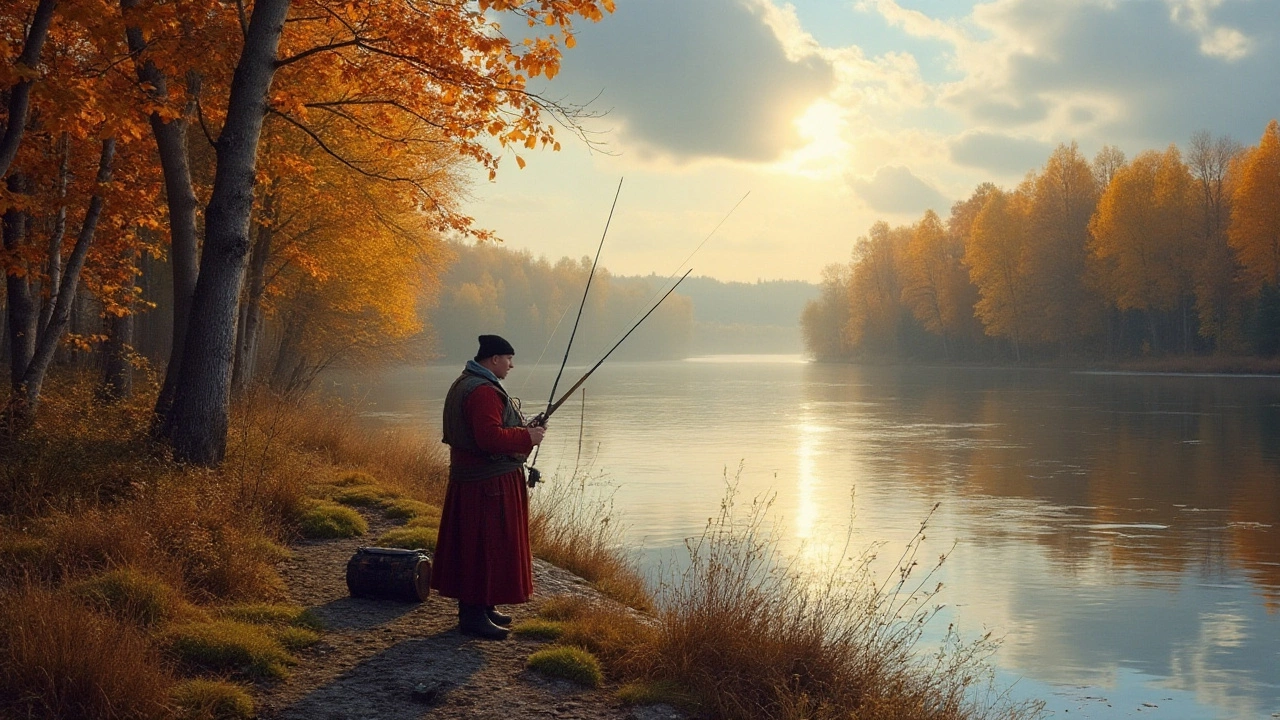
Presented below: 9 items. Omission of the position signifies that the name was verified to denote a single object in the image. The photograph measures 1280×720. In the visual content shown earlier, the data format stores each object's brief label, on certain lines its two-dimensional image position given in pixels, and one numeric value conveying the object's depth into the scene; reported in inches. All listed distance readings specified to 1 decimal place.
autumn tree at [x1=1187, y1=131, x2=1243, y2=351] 2181.3
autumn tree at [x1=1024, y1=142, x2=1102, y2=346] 2620.6
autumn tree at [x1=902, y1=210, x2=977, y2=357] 3184.1
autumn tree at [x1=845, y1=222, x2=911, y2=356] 3690.9
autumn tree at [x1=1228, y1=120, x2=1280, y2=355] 2048.5
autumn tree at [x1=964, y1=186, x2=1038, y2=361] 2743.6
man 266.5
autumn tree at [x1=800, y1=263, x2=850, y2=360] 4450.8
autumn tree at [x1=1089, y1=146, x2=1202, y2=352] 2287.2
